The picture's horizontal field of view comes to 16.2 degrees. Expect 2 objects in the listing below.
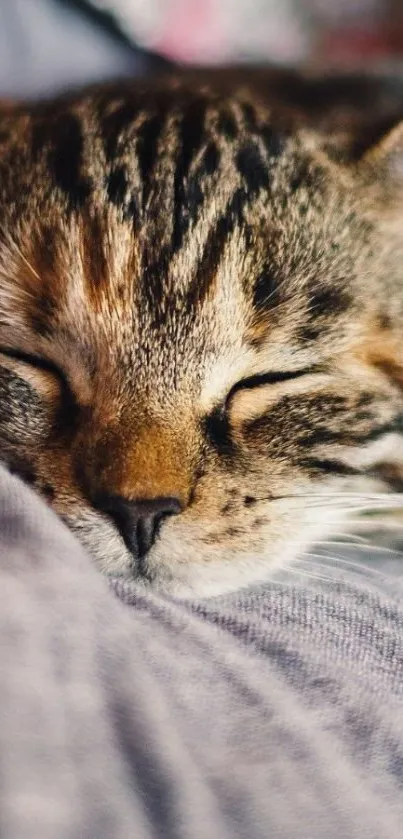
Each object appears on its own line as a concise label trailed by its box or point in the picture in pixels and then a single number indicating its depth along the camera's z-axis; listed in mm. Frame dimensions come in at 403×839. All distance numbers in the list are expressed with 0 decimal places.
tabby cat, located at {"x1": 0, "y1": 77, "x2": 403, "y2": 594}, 229
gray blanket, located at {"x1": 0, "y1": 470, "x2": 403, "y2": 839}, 190
